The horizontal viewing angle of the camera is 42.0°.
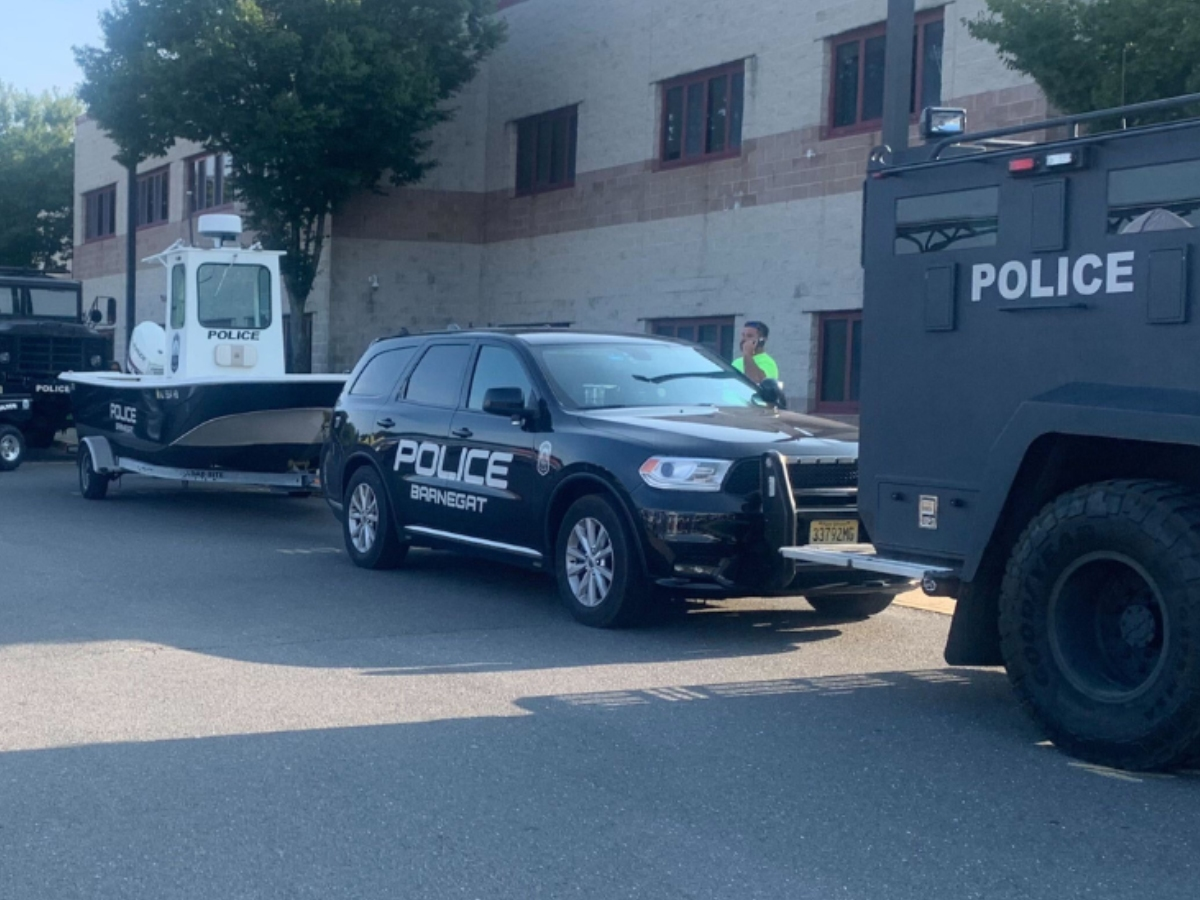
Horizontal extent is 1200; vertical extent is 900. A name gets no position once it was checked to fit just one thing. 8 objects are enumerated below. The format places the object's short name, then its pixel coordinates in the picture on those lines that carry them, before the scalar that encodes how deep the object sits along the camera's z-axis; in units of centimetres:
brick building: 1912
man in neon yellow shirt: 1273
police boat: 1495
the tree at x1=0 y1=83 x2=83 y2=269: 4488
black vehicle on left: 2159
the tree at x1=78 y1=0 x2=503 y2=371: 2267
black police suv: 852
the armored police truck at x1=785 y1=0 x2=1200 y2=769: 581
